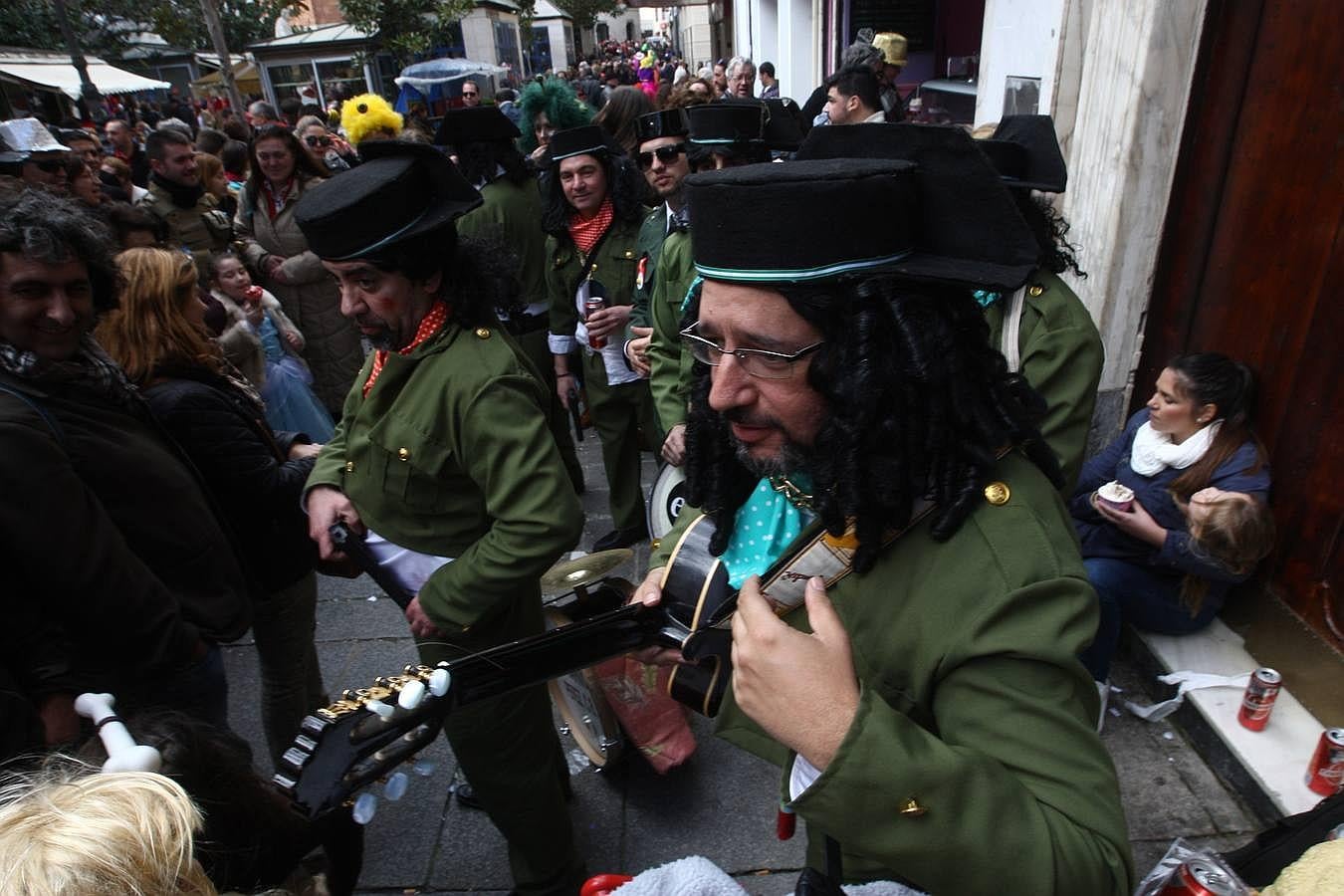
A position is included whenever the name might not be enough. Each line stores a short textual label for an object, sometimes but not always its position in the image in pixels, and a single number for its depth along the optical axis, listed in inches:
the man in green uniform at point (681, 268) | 139.5
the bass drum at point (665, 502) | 127.2
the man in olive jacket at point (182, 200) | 213.5
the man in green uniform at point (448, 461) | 82.0
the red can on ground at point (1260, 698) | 112.8
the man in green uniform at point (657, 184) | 157.5
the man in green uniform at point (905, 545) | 38.2
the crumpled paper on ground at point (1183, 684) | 124.6
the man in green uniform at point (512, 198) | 194.1
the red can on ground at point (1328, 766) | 101.7
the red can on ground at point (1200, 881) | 76.1
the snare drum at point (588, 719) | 113.3
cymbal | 106.5
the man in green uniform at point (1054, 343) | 104.5
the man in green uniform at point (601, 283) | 165.9
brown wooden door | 118.6
